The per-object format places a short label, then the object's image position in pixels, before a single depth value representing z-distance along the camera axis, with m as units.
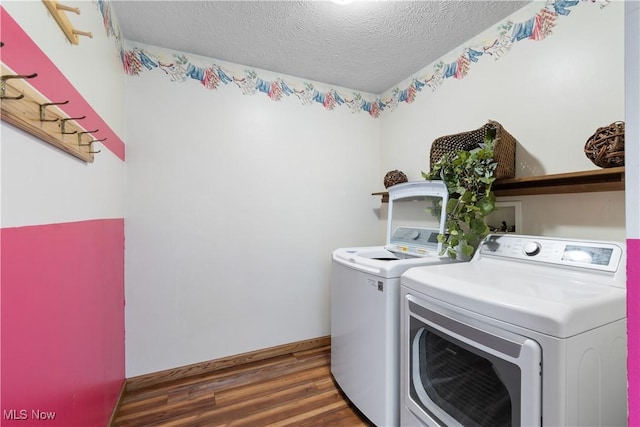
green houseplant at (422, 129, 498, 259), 1.45
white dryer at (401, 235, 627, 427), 0.77
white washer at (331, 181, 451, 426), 1.39
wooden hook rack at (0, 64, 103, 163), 0.61
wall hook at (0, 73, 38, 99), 0.59
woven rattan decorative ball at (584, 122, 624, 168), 1.05
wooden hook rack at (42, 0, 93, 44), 0.83
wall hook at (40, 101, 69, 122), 0.75
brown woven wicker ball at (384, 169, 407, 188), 2.24
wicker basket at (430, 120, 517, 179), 1.46
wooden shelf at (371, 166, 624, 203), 1.14
